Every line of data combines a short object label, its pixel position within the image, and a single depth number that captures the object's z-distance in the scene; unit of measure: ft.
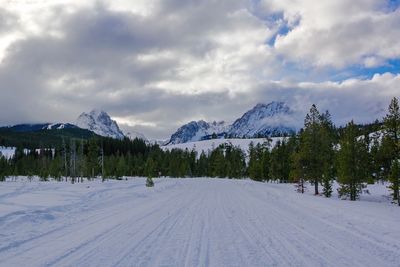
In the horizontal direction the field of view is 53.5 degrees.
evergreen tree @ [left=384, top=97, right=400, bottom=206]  103.35
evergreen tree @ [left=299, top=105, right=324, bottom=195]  138.82
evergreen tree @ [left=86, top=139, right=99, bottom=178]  323.20
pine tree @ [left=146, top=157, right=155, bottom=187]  387.30
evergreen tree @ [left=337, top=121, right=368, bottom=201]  113.39
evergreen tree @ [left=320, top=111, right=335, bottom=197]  121.29
